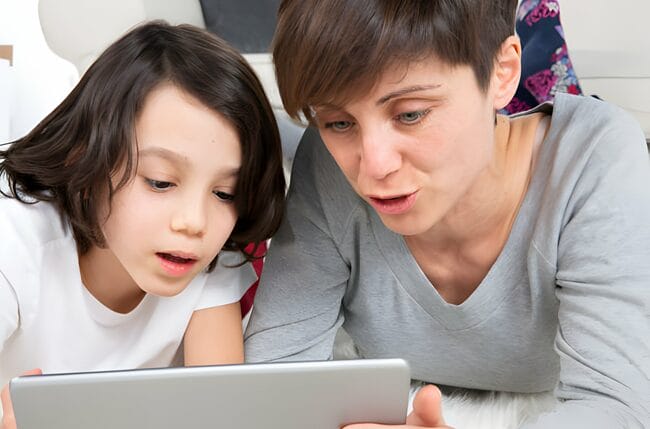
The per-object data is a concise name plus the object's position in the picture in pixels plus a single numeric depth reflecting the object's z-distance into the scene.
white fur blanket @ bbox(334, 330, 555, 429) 1.14
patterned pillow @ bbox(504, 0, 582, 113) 1.48
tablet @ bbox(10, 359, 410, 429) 0.73
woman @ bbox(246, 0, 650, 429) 0.85
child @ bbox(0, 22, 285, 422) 0.97
